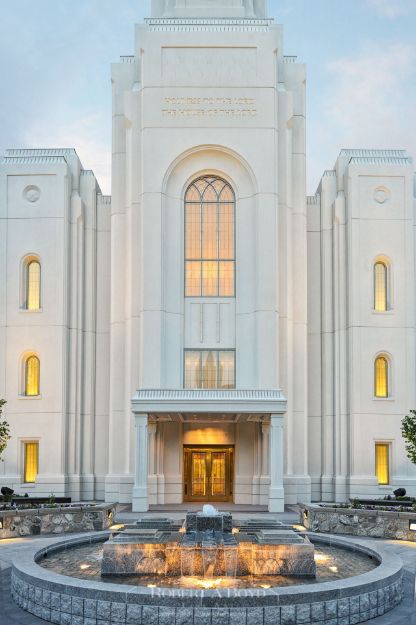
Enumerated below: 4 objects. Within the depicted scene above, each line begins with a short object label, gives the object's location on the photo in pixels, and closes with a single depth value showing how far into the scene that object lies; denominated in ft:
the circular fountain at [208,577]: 39.04
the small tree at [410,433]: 86.84
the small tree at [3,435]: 90.88
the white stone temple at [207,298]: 106.11
